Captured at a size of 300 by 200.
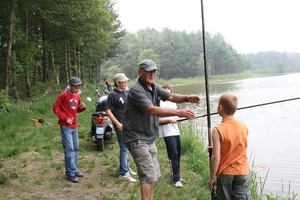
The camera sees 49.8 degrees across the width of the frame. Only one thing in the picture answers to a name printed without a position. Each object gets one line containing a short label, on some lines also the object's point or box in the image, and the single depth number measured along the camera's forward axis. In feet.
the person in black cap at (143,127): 11.58
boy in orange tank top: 10.43
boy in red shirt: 16.94
